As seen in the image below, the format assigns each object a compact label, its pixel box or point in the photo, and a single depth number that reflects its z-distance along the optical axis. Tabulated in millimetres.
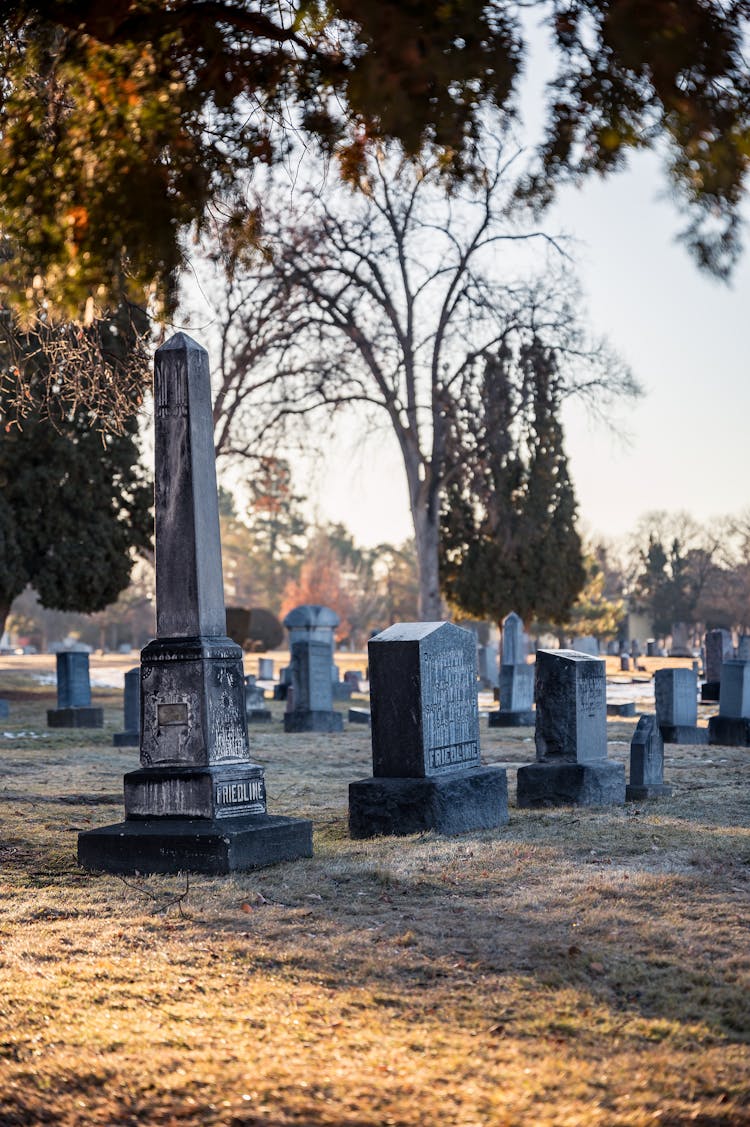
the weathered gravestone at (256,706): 20781
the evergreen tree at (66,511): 24094
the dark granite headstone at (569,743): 9867
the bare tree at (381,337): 26875
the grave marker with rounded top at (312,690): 18734
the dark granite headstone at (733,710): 15414
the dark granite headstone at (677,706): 15766
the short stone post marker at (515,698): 19453
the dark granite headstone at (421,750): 8461
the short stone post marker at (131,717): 16469
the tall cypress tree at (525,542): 33906
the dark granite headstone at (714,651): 24984
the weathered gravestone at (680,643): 48006
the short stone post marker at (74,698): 19375
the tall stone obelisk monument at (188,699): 7441
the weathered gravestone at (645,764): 10281
